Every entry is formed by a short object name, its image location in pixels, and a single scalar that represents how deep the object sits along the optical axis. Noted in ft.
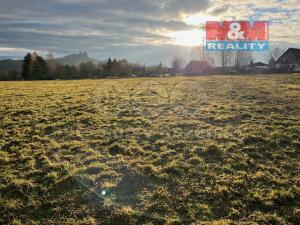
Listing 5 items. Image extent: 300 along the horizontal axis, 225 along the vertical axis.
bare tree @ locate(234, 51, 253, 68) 248.52
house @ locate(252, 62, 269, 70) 269.19
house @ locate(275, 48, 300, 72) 200.61
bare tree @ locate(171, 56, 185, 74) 217.50
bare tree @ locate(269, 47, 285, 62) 288.16
